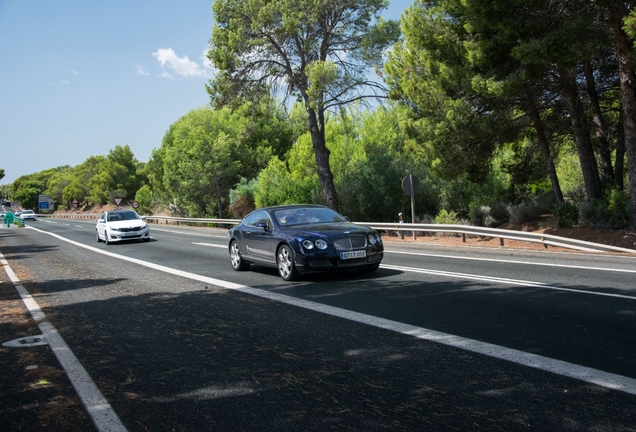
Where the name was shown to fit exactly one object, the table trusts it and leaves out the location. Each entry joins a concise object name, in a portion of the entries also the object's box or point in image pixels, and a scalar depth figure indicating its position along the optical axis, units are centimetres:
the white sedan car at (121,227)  2245
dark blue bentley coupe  990
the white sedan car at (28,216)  8481
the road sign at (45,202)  11858
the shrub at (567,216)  1807
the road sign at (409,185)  2030
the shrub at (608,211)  1620
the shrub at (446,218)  2337
